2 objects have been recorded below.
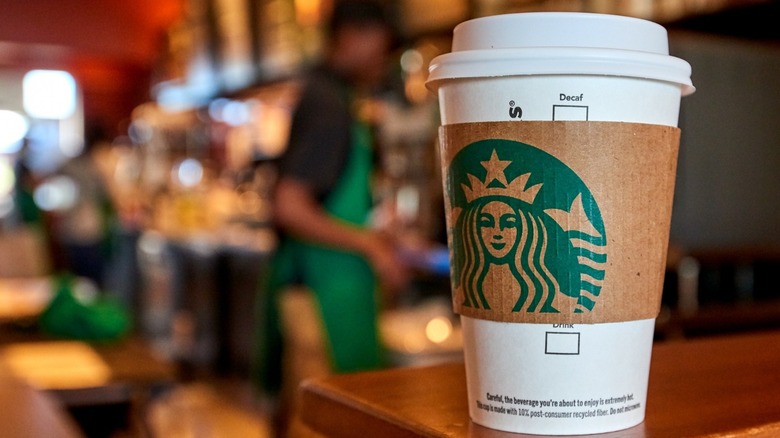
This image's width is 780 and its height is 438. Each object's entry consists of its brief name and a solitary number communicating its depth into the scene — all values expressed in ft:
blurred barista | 9.00
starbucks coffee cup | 2.23
